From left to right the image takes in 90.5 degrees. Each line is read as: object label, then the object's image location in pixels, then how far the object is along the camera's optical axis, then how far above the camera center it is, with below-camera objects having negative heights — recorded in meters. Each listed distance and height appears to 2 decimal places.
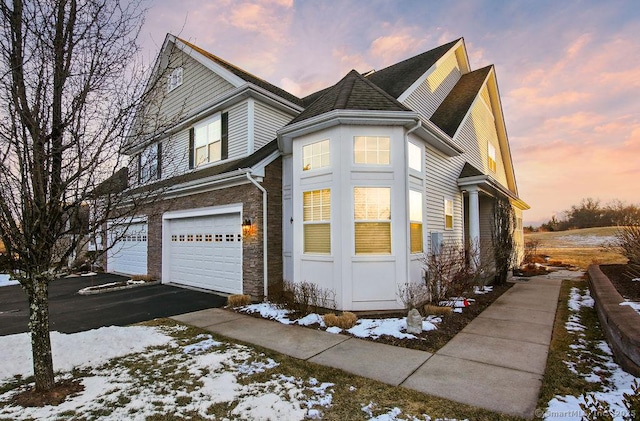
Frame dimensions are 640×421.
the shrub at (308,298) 7.38 -1.63
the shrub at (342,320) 6.38 -1.87
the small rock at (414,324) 5.93 -1.81
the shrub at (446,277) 7.97 -1.32
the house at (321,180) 7.39 +1.33
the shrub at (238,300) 8.39 -1.86
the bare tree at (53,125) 3.52 +1.28
